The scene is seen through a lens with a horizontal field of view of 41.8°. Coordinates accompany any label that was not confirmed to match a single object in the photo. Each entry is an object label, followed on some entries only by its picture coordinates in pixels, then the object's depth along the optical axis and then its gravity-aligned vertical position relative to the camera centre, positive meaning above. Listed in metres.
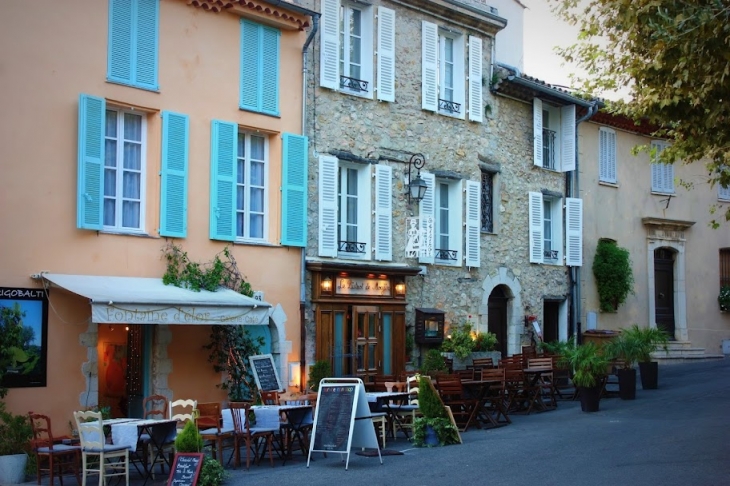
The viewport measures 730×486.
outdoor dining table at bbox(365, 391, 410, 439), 13.27 -1.16
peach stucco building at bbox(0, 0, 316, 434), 12.58 +2.02
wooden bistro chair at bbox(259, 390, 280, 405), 13.41 -1.07
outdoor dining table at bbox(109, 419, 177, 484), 10.57 -1.27
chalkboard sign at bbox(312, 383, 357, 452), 11.09 -1.12
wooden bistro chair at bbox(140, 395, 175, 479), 10.95 -1.43
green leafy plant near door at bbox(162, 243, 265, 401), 14.28 -0.27
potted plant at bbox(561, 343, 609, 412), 15.79 -0.83
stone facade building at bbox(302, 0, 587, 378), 16.56 +2.64
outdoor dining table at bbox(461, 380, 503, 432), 14.20 -1.10
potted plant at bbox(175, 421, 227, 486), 9.85 -1.31
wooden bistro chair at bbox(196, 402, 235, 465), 11.38 -1.30
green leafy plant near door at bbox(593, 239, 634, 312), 22.91 +1.15
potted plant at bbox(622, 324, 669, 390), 18.31 -0.49
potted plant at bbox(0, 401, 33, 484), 11.00 -1.49
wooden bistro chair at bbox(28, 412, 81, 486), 10.48 -1.51
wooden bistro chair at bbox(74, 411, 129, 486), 10.06 -1.36
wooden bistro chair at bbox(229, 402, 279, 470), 11.41 -1.33
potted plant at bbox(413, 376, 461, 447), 12.70 -1.34
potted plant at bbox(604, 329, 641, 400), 17.69 -0.63
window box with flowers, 26.23 +0.68
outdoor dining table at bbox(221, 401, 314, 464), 11.78 -1.22
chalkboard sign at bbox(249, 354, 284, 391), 14.30 -0.77
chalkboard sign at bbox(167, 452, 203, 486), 9.47 -1.48
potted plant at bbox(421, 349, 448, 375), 17.55 -0.75
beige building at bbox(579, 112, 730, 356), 23.20 +2.31
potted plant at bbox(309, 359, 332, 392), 15.60 -0.84
